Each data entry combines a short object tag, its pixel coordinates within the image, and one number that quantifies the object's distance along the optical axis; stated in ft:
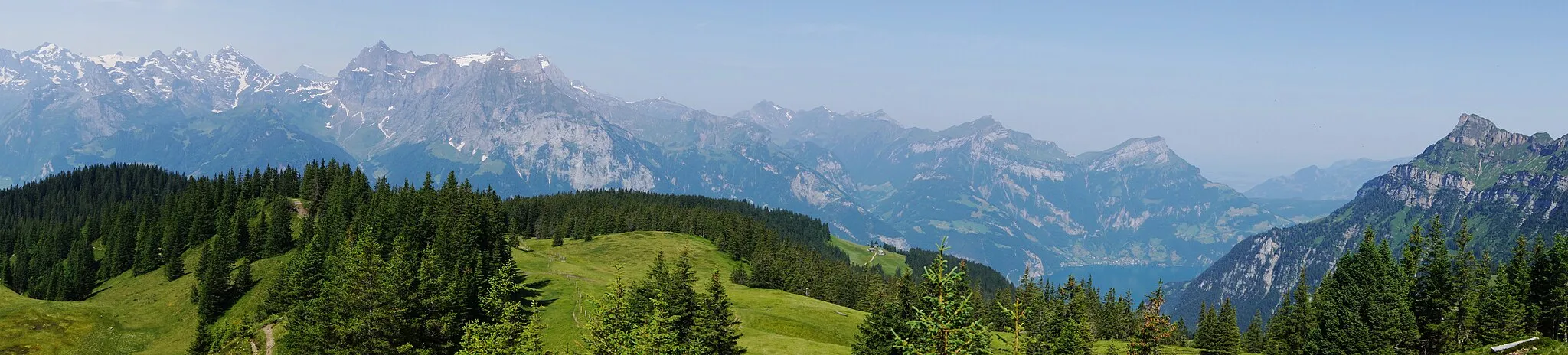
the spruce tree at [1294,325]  356.79
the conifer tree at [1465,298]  299.99
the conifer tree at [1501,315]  288.71
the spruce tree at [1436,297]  307.58
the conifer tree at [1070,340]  294.25
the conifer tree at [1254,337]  456.45
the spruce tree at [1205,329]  404.77
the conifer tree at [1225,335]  377.50
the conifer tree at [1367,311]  301.84
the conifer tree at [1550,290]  285.64
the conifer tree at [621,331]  174.50
